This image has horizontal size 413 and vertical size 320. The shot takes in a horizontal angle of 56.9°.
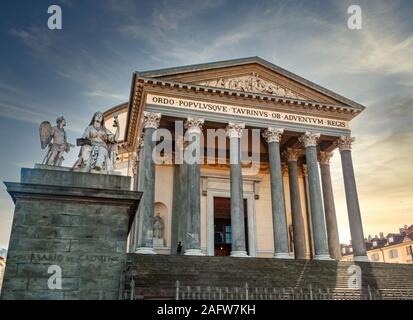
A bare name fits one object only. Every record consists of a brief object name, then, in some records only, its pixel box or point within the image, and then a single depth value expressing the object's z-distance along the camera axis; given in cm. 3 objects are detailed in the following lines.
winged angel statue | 833
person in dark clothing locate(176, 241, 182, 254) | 2048
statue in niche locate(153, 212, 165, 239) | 2370
